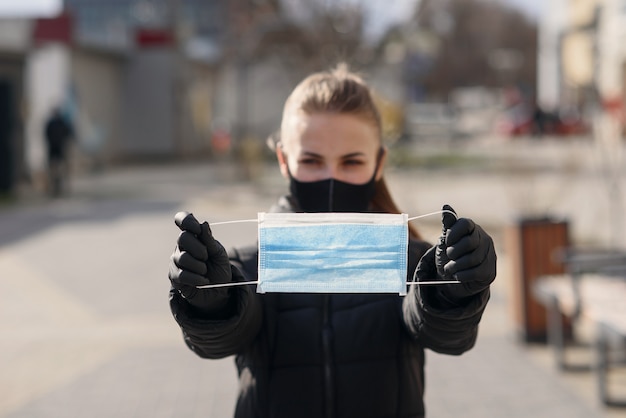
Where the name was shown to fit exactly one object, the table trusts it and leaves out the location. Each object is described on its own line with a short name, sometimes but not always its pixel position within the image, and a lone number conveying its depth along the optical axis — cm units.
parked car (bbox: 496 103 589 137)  4428
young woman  237
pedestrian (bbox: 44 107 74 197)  1933
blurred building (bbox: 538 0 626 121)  4128
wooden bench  539
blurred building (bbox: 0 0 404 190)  2250
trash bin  724
